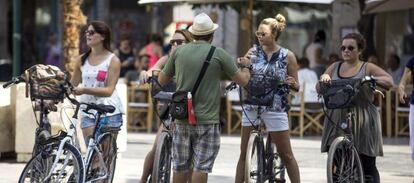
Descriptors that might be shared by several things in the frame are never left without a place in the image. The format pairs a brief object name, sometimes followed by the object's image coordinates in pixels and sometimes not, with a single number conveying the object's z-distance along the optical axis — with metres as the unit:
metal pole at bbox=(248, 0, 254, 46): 29.86
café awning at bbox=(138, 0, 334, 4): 29.85
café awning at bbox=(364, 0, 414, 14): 31.17
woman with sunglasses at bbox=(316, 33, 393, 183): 17.44
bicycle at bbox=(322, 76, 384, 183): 17.02
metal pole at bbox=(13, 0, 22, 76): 29.44
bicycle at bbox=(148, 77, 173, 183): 16.32
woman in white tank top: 17.40
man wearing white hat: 15.46
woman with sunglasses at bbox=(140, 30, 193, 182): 17.57
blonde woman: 17.44
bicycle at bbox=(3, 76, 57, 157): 16.95
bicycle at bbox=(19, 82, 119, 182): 15.72
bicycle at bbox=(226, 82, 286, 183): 16.87
